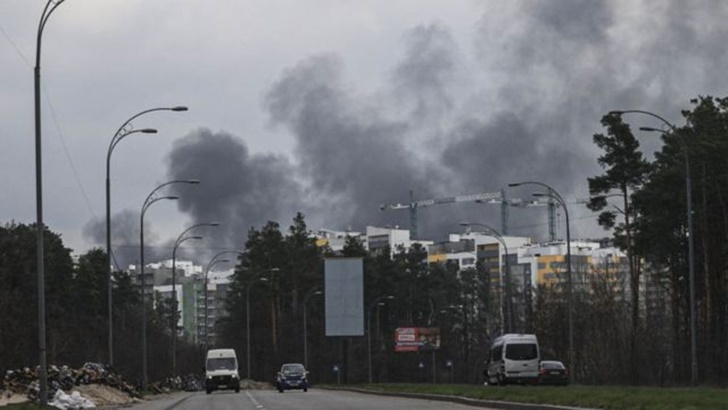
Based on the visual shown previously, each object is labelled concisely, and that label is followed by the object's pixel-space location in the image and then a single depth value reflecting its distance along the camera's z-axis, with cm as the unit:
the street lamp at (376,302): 15662
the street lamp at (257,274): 16025
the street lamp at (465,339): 15946
